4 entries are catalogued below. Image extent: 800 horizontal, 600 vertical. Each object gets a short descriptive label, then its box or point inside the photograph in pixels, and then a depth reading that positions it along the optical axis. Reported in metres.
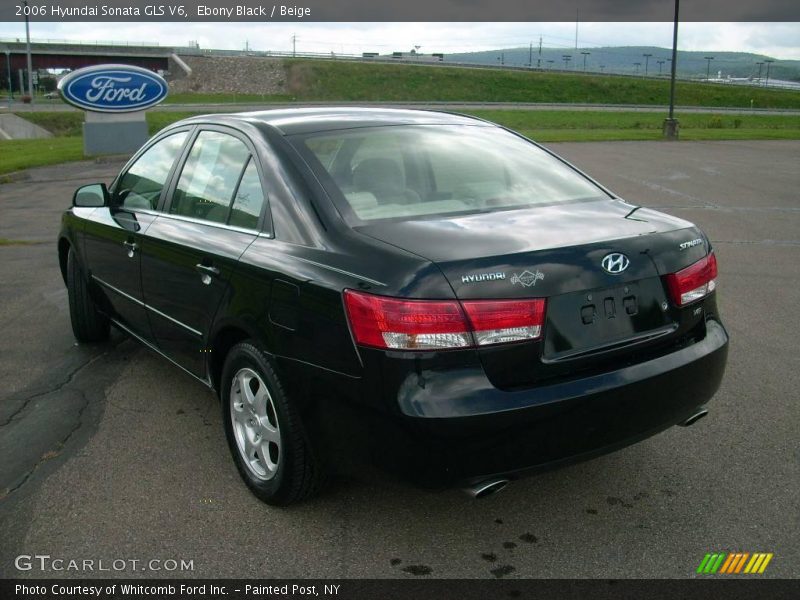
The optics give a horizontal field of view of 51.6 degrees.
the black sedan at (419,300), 2.84
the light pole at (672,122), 29.36
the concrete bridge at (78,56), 87.12
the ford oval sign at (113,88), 21.72
